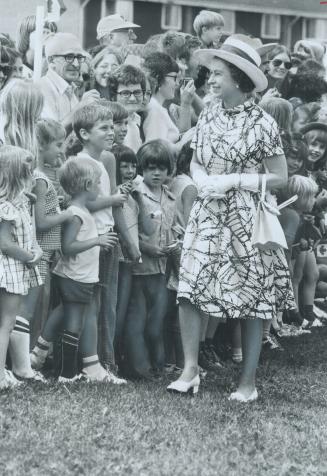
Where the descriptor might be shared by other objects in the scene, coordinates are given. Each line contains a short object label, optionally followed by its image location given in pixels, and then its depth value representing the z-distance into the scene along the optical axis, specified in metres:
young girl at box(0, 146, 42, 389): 9.64
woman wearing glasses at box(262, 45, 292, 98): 17.91
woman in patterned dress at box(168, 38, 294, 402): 10.34
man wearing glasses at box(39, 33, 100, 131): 12.32
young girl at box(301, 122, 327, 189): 15.82
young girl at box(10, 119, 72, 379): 10.24
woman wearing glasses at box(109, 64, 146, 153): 12.27
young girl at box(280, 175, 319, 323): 14.14
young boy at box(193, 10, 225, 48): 16.78
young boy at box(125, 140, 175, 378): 11.48
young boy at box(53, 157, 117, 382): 10.43
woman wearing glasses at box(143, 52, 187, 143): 13.13
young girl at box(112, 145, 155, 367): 11.30
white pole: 12.11
